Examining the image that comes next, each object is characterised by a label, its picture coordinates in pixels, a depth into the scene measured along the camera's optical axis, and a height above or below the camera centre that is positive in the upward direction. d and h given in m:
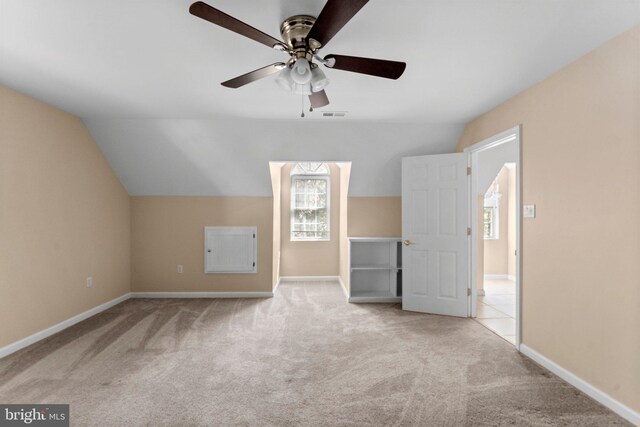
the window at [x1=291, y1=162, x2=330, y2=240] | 6.22 +0.27
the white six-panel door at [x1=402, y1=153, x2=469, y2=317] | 4.01 -0.18
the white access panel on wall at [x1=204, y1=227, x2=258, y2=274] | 4.93 -0.47
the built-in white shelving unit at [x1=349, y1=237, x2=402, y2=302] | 4.91 -0.70
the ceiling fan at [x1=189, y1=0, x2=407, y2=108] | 1.55 +0.90
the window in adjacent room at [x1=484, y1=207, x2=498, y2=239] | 6.54 -0.06
